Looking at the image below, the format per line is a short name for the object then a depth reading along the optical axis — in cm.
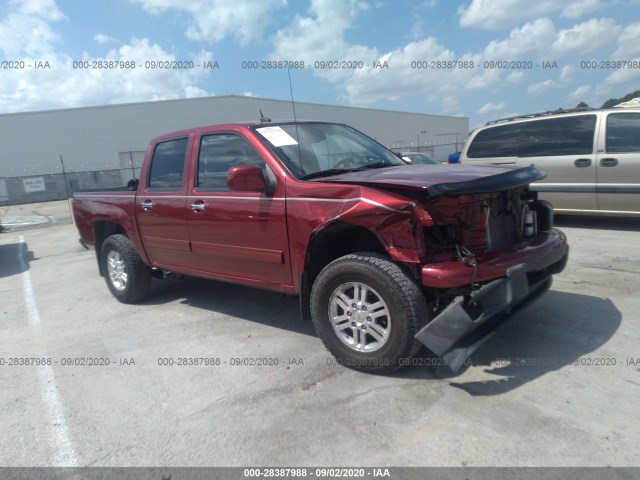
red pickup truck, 307
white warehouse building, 2872
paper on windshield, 409
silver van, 706
